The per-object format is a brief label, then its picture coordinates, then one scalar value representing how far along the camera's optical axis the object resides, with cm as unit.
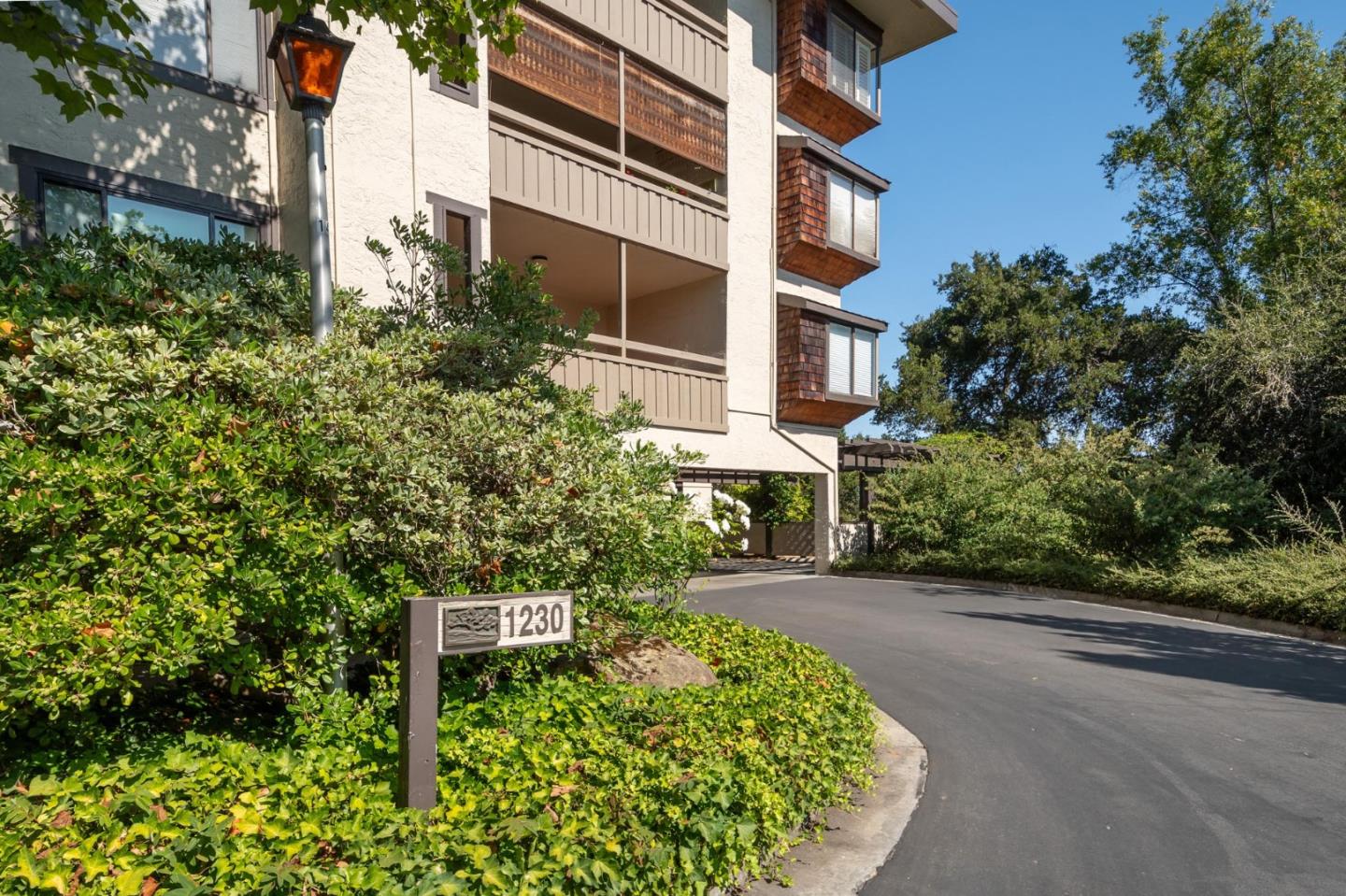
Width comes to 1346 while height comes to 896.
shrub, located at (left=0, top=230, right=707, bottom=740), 370
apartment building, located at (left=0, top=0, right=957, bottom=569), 869
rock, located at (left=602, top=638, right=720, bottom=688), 621
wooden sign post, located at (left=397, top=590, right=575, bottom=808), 353
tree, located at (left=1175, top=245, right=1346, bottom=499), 1614
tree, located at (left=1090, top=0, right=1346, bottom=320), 2520
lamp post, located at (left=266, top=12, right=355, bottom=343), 489
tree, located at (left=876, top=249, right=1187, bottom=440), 3638
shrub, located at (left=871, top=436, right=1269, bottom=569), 1525
